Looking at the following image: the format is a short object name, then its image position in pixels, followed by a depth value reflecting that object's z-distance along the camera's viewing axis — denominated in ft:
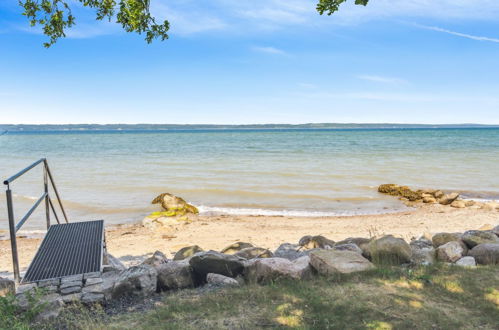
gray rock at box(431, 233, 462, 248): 21.38
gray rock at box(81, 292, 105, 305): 13.41
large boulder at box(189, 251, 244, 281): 16.26
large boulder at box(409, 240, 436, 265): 17.62
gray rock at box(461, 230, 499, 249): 20.34
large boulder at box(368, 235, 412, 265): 17.53
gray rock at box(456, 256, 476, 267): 17.19
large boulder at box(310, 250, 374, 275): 15.62
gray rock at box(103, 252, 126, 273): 20.59
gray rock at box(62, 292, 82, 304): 13.14
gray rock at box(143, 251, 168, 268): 21.37
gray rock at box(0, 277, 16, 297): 14.55
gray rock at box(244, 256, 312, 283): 15.57
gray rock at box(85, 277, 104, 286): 14.33
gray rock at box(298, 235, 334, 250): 26.21
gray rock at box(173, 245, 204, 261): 23.90
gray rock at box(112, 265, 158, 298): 14.30
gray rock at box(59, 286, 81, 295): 13.61
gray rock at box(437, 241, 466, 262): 18.34
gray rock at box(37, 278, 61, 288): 13.96
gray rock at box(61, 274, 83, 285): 14.30
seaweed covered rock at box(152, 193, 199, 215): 44.73
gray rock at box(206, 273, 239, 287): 15.36
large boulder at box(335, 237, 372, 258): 19.03
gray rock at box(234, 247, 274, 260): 21.02
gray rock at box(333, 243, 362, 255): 19.80
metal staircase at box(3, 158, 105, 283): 14.14
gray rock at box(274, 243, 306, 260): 20.71
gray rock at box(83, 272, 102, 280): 14.69
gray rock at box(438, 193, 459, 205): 49.34
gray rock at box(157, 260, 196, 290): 15.37
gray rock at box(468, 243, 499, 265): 17.70
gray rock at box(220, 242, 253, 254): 24.97
